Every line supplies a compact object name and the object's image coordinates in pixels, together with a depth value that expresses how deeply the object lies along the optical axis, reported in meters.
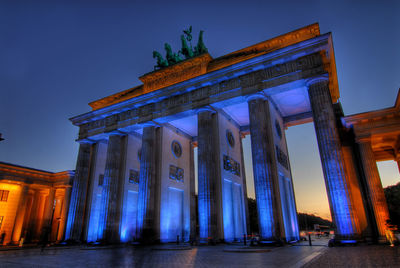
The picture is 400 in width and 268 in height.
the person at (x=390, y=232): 12.29
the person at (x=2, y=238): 26.46
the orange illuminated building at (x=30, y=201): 28.02
